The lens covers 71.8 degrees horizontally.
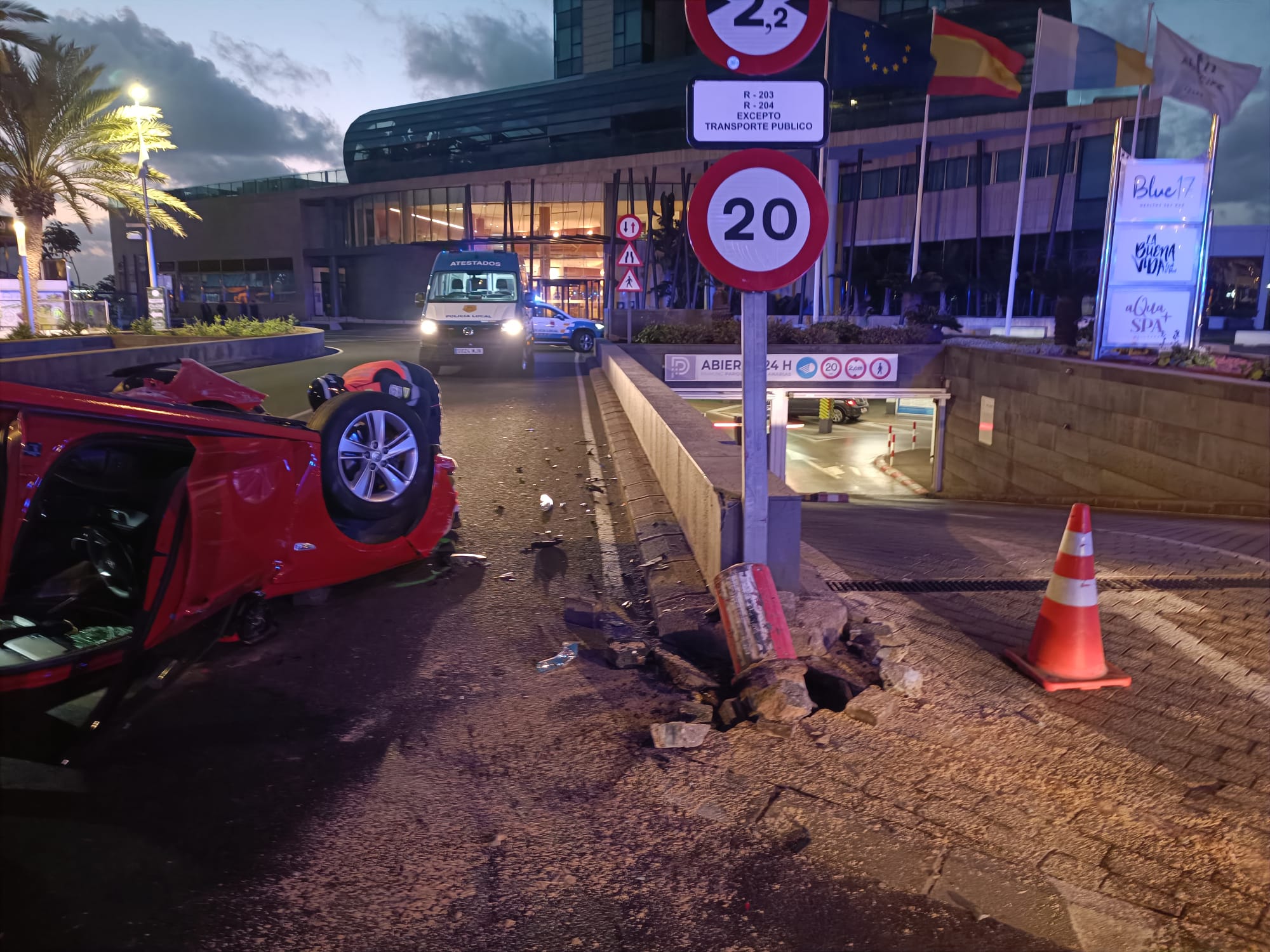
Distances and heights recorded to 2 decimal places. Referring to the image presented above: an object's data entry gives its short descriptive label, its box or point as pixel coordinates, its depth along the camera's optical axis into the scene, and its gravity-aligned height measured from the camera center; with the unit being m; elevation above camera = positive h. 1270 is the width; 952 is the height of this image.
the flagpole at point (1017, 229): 29.47 +3.56
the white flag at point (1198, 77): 19.98 +5.83
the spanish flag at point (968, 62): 29.30 +8.85
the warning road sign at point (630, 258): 20.05 +1.46
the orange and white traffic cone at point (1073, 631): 4.17 -1.43
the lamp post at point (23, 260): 23.92 +1.46
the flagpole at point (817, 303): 33.03 +0.82
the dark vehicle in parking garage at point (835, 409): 30.28 -2.87
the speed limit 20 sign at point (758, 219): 4.09 +0.49
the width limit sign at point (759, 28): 4.04 +1.35
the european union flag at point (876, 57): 28.73 +8.78
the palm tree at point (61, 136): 25.36 +5.40
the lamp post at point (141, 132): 27.24 +5.74
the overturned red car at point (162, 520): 3.33 -0.97
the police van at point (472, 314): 18.83 +0.12
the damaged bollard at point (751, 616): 4.05 -1.37
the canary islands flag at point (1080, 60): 27.73 +8.50
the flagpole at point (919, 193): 33.96 +5.18
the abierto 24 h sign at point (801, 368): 21.34 -1.06
